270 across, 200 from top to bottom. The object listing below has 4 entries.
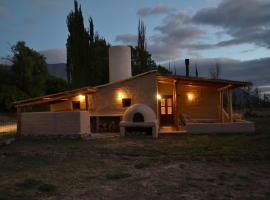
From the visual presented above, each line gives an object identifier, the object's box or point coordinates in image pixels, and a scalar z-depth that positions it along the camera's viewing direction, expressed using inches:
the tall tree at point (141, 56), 1016.9
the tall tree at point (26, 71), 1092.7
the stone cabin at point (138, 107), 482.6
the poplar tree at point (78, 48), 821.7
